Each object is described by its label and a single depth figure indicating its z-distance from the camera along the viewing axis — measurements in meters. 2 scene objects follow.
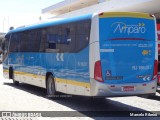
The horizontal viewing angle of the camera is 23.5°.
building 31.57
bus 11.21
